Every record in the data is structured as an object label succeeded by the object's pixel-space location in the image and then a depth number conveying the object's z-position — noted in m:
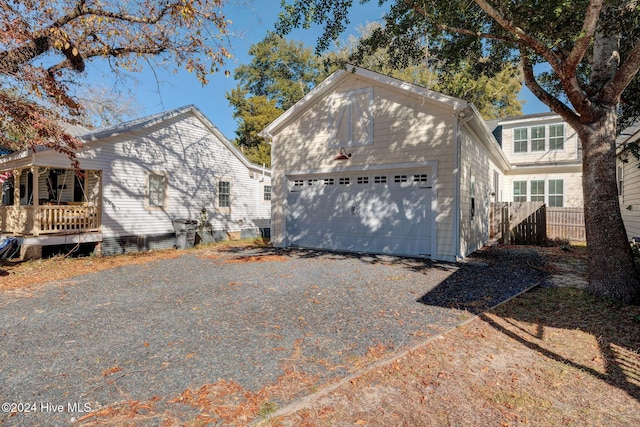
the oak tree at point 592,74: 5.29
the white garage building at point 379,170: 9.09
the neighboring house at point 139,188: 10.30
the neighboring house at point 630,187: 9.69
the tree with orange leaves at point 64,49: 7.64
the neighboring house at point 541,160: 15.94
